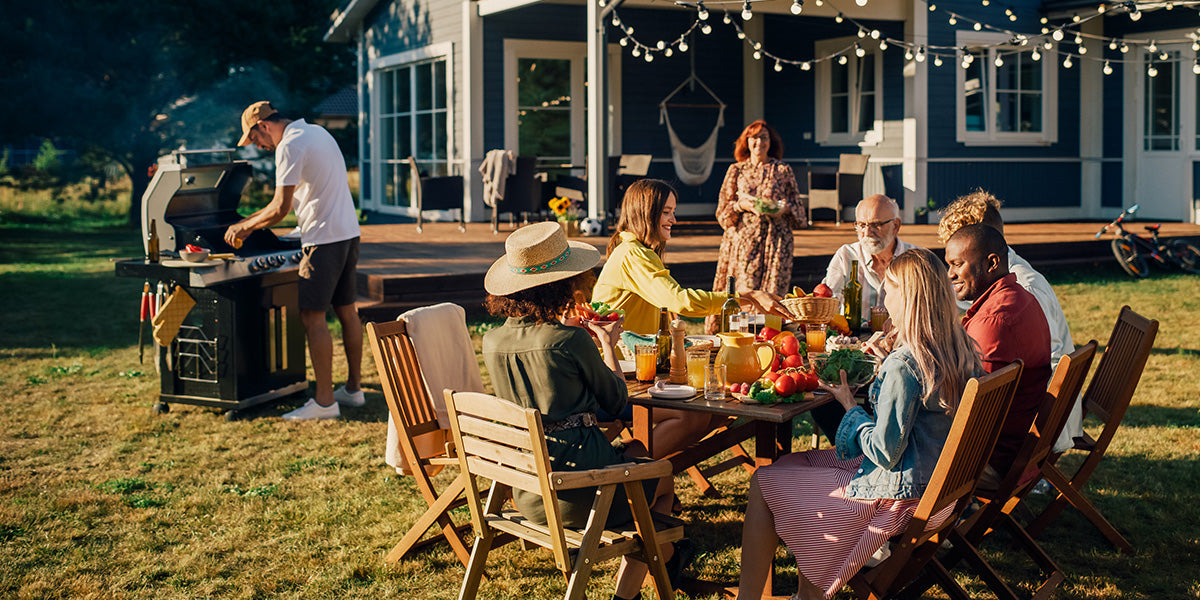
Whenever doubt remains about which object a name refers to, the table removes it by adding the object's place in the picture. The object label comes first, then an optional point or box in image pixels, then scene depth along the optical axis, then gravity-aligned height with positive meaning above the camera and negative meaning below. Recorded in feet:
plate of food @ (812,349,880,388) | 11.16 -1.37
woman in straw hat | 10.02 -1.18
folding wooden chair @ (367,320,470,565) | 12.01 -2.06
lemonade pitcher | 11.22 -1.26
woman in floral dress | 21.91 +0.46
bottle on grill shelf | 18.79 -0.10
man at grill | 18.81 +0.47
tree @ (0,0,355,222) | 60.80 +10.10
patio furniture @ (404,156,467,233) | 39.47 +1.67
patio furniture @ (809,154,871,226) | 41.81 +1.91
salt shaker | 11.71 -1.31
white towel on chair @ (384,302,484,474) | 12.60 -1.40
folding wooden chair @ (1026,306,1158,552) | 12.09 -1.92
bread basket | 12.94 -0.87
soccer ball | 35.73 +0.33
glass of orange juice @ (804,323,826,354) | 12.73 -1.21
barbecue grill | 18.99 -1.07
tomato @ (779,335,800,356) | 11.64 -1.19
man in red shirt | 10.85 -0.91
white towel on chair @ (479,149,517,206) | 37.88 +2.33
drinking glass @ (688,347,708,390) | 11.35 -1.37
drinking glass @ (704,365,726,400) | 10.93 -1.52
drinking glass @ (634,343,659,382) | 11.70 -1.32
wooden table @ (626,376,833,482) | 10.31 -2.01
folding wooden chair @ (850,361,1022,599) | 9.06 -2.23
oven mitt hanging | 19.11 -1.29
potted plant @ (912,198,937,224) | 41.83 +0.78
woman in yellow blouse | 12.81 -0.62
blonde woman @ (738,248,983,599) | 9.43 -2.03
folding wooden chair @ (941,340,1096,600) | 10.58 -2.37
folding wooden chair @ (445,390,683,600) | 9.04 -2.14
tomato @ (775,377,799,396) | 10.58 -1.46
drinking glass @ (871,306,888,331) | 13.46 -1.04
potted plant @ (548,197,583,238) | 36.06 +0.81
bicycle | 36.68 -0.74
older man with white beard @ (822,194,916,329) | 14.62 -0.22
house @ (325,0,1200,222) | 42.22 +5.63
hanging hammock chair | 45.19 +3.18
